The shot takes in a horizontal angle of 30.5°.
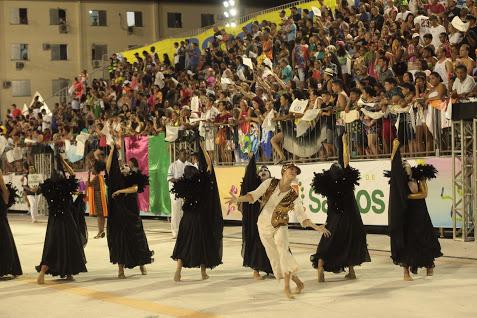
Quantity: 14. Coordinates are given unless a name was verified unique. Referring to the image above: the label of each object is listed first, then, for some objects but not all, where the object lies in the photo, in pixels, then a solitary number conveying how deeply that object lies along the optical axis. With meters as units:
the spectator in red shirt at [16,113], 43.49
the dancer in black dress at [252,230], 13.50
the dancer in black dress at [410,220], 12.81
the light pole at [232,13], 36.81
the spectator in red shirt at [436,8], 21.35
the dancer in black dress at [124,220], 14.38
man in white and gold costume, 11.64
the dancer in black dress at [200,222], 13.76
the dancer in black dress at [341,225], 12.88
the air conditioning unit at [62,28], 62.38
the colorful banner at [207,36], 31.00
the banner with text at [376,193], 17.28
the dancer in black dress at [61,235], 14.08
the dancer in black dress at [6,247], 14.63
